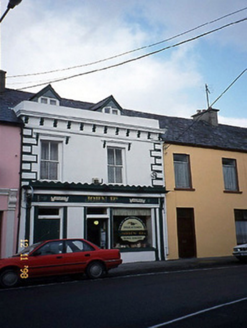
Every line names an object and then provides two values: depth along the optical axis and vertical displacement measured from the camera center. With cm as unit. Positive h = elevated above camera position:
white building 1666 +288
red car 1128 -56
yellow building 2031 +273
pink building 1550 +270
